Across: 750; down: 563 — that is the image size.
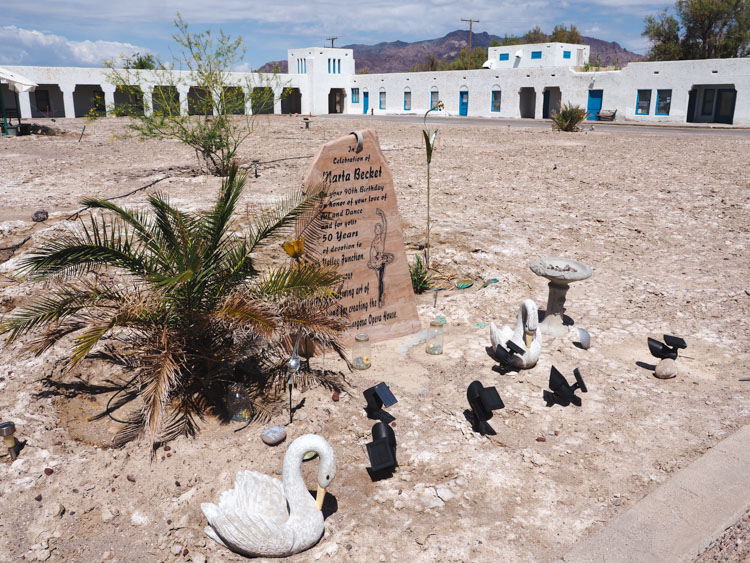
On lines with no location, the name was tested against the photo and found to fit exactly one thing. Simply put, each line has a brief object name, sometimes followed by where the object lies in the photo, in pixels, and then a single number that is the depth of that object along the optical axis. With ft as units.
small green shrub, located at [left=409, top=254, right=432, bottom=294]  24.36
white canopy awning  65.87
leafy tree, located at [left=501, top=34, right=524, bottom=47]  250.16
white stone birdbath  18.97
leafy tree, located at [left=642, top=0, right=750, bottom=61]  131.95
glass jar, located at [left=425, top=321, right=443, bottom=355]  18.92
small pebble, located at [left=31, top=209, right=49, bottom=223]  29.63
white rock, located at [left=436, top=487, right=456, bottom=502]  12.35
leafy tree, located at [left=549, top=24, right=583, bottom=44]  238.89
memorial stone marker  18.37
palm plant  13.87
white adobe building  103.24
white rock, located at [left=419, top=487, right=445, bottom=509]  12.16
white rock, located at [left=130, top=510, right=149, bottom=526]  11.63
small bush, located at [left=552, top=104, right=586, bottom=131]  76.02
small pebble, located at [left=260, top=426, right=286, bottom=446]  13.85
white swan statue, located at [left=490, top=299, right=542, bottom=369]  17.44
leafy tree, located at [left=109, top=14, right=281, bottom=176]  40.83
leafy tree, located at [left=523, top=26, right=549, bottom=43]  256.52
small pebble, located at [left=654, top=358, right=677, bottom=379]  17.06
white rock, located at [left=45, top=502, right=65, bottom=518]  11.62
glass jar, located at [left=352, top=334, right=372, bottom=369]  18.28
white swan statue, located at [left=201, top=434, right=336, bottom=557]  10.72
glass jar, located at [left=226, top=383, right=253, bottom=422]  14.97
